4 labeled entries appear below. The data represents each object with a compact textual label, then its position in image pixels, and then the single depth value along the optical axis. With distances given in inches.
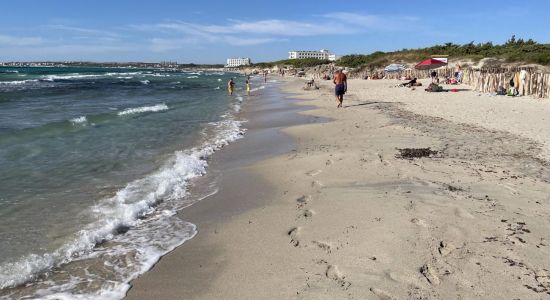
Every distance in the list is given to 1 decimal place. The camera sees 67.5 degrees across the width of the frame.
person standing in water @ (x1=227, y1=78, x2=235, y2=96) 1220.2
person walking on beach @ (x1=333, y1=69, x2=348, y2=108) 722.8
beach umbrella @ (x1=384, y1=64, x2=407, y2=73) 1761.8
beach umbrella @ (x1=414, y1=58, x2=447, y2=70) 1242.0
